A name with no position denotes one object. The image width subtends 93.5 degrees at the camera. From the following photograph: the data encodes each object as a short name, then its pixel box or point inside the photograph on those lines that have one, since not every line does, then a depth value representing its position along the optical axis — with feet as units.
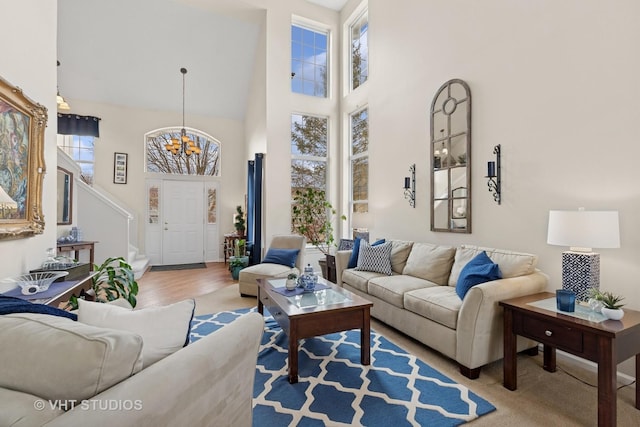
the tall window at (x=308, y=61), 18.63
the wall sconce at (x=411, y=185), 13.16
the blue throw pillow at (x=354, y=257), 12.71
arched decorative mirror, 10.69
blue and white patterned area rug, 5.66
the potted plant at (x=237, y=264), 17.49
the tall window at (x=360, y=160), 17.25
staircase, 16.71
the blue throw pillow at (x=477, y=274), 7.63
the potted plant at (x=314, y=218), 18.13
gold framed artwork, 7.23
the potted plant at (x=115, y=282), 8.75
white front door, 22.89
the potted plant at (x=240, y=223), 22.56
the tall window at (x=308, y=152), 18.48
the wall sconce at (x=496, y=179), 9.57
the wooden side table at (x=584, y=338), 5.05
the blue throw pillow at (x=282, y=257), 14.07
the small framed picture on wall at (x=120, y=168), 21.34
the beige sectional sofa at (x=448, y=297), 6.98
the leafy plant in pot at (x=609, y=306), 5.55
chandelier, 18.61
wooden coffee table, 6.95
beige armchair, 13.05
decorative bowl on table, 6.84
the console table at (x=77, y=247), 13.94
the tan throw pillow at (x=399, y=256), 11.77
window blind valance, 19.17
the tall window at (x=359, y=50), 17.28
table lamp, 6.20
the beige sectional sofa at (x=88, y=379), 2.34
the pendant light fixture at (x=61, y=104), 15.68
